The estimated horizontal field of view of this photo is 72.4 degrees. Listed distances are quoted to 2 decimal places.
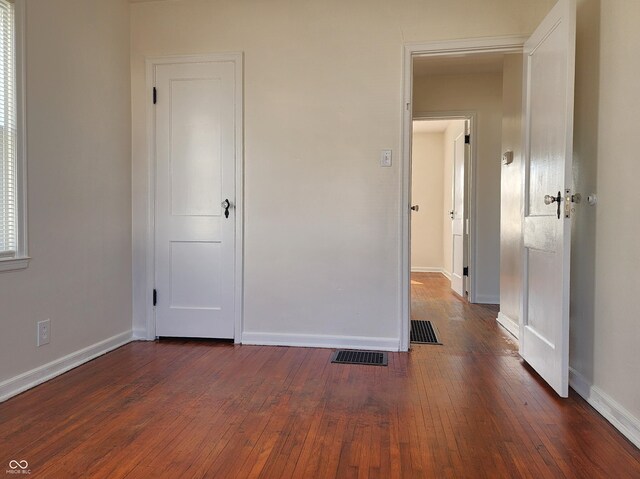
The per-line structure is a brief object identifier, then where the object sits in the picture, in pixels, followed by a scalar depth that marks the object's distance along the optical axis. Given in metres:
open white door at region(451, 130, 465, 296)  5.11
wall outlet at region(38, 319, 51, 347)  2.31
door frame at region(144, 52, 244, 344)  3.03
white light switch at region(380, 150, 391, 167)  2.88
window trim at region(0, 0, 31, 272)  2.12
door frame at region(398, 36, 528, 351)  2.78
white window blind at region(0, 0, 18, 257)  2.07
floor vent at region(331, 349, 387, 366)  2.66
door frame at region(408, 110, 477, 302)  4.77
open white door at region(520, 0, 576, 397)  2.07
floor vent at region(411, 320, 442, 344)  3.16
